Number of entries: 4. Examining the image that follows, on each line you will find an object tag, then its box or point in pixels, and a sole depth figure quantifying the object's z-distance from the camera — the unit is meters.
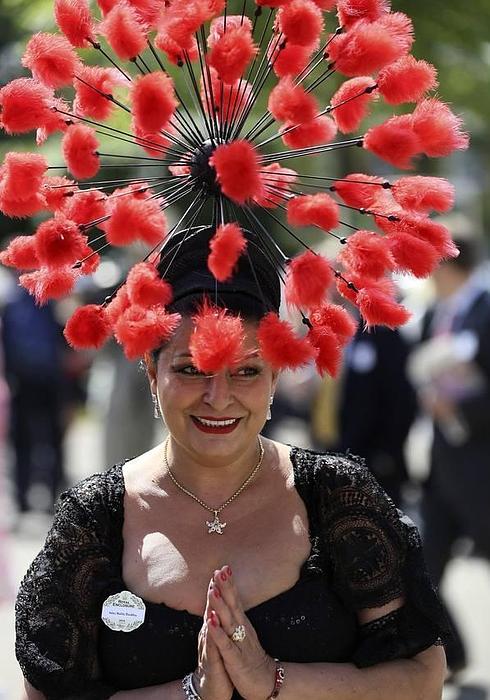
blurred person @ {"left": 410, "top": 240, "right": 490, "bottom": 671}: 12.84
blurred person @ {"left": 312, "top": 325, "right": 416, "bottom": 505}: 14.17
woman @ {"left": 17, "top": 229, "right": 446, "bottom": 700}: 6.00
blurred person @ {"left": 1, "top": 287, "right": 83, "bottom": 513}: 19.95
